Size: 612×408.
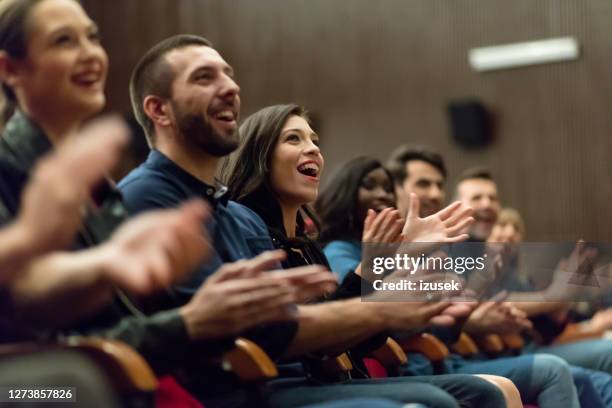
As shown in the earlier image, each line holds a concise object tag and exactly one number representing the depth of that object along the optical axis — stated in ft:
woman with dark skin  15.29
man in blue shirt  9.76
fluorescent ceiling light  31.59
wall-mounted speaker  32.19
